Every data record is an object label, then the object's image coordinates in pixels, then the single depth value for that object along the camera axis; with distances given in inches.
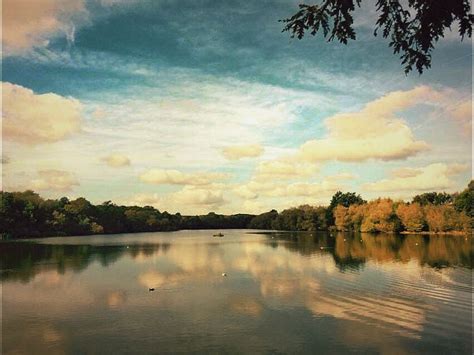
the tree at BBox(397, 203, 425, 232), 4040.4
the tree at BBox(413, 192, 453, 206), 5209.6
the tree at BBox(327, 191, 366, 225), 5738.7
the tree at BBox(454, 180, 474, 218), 3598.2
